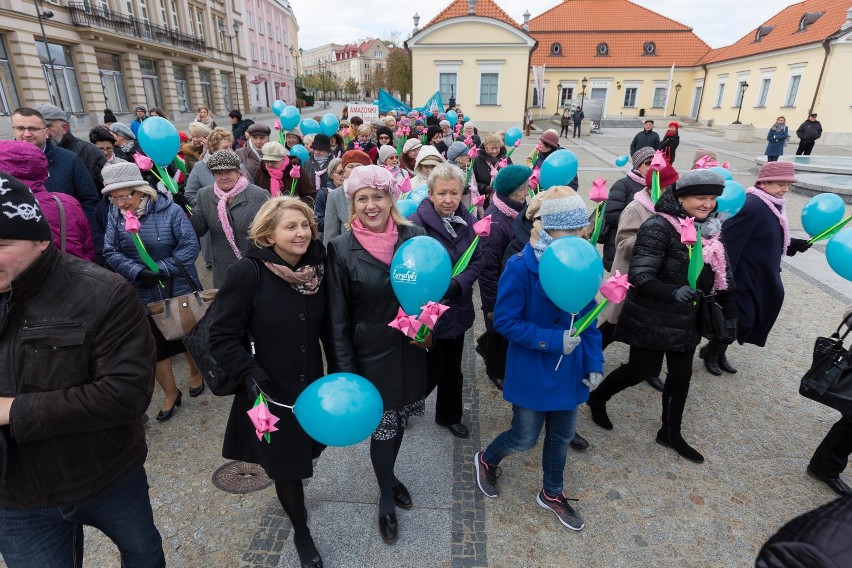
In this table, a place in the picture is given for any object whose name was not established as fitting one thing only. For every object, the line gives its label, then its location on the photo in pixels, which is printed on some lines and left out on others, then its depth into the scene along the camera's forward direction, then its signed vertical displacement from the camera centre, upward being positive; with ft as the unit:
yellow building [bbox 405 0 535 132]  90.22 +10.50
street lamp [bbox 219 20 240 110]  120.26 +19.98
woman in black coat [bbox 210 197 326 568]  6.78 -3.19
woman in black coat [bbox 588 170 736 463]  8.95 -3.39
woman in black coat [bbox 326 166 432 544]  7.59 -2.99
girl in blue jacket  7.77 -4.15
